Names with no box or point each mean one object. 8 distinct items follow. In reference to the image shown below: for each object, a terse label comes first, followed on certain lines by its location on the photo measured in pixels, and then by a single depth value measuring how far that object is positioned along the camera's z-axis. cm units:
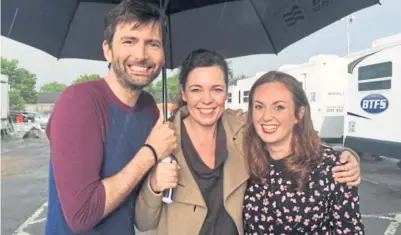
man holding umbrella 144
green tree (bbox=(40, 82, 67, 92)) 8323
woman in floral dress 179
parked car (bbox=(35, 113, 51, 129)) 2318
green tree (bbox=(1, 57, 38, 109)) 4888
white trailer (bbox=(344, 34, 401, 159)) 882
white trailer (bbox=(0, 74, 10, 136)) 1968
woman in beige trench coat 177
